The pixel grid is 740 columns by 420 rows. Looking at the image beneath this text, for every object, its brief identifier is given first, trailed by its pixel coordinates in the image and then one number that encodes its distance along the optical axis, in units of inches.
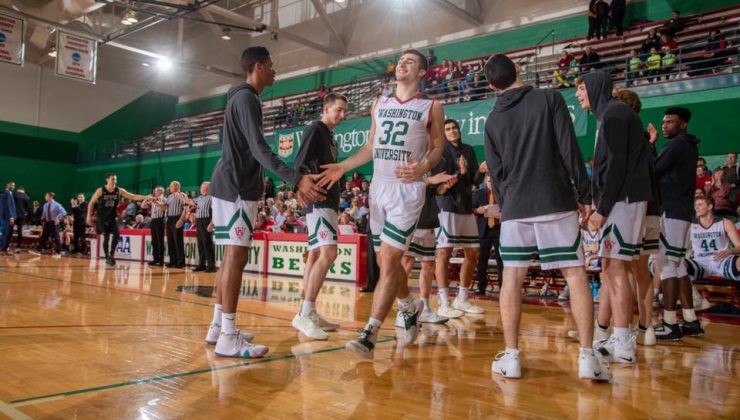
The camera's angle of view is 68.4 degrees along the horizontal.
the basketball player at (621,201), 135.9
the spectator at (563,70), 528.7
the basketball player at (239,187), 133.6
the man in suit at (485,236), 323.3
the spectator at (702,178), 398.3
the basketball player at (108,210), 460.8
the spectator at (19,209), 661.9
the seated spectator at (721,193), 378.0
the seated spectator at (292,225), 492.1
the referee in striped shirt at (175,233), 492.4
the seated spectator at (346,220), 461.2
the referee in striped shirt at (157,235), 514.3
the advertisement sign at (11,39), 621.3
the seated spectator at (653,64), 465.5
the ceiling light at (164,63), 963.3
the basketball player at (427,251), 198.1
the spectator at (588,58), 540.5
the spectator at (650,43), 509.0
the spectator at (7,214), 628.1
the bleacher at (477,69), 504.7
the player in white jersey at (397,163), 138.9
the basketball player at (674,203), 177.8
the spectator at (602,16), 587.8
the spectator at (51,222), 660.7
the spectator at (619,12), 582.6
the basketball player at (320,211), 172.9
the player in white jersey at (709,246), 269.9
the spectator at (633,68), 479.2
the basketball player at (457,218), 223.8
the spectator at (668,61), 467.6
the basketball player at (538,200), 118.5
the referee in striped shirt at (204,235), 448.8
